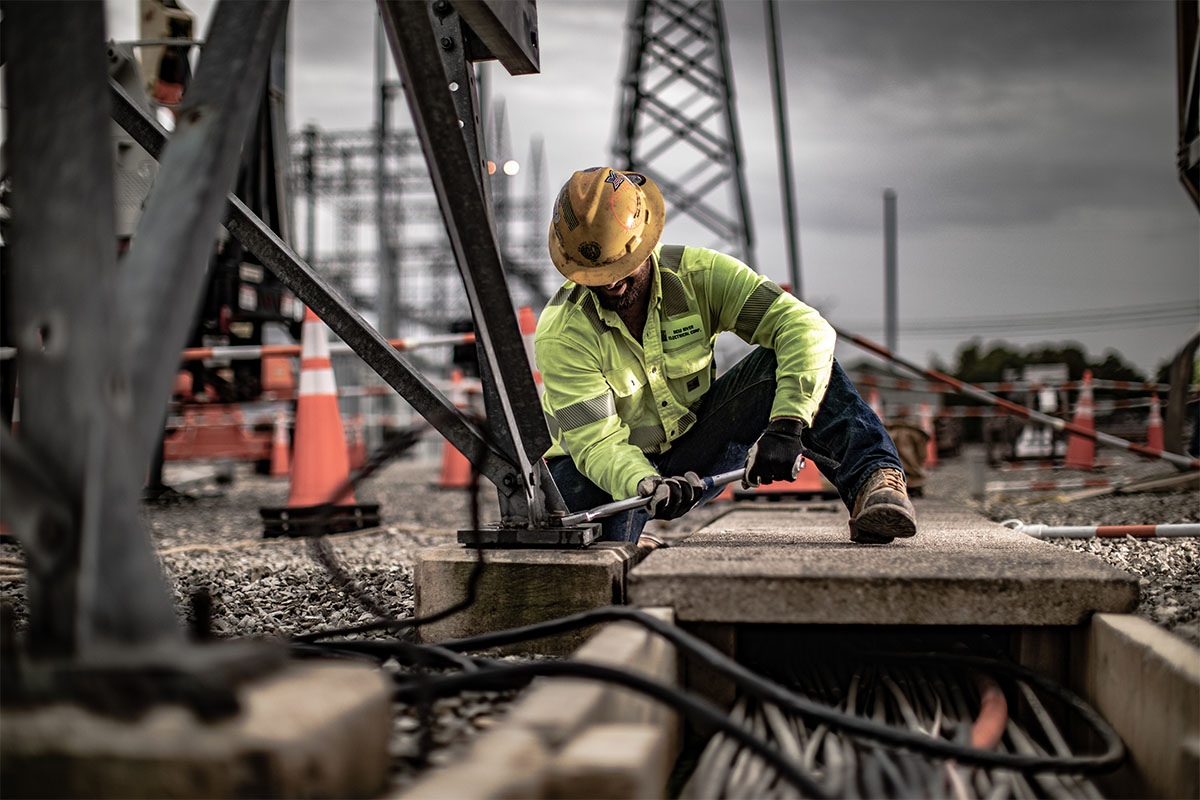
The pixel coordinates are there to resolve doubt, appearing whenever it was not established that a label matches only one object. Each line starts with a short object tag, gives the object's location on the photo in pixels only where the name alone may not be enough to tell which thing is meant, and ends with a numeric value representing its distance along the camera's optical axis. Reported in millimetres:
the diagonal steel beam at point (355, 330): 2529
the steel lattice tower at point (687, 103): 14539
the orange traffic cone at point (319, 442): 5312
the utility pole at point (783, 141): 12492
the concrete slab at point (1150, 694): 1531
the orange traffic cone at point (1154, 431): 11062
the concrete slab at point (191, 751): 1092
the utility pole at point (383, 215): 14586
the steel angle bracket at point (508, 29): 2318
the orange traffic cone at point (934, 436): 14141
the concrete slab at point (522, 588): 2424
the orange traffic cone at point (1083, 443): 10859
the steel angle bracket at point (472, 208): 2096
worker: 2926
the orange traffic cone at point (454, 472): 9602
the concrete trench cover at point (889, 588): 1998
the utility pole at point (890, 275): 34594
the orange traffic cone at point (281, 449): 12008
